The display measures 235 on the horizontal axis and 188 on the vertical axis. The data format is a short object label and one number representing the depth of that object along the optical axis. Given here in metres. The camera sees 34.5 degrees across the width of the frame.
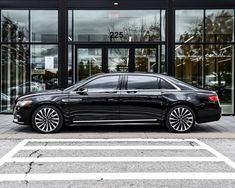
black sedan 9.55
